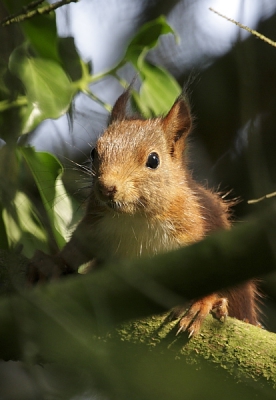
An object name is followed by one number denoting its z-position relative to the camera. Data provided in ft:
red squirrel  16.19
